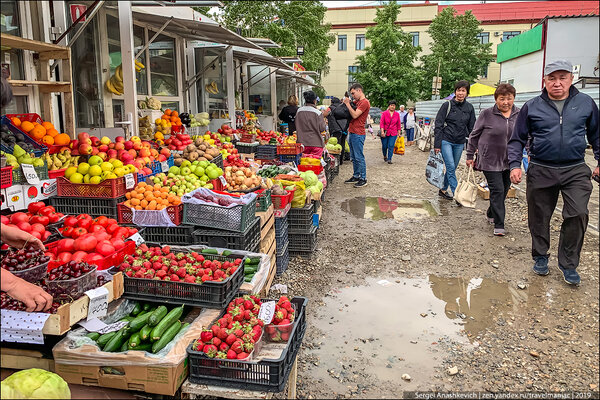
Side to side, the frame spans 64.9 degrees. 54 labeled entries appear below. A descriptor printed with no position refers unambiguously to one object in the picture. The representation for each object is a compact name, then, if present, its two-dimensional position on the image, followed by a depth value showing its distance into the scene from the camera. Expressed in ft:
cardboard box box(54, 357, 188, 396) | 9.57
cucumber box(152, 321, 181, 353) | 10.19
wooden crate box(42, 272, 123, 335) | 9.39
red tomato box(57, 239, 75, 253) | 12.39
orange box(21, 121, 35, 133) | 16.23
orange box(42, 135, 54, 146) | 16.65
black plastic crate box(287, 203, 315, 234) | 20.30
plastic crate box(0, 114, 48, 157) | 15.71
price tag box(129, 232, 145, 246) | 13.53
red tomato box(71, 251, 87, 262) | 11.83
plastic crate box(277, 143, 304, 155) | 31.35
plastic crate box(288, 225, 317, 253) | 20.33
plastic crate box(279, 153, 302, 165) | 31.65
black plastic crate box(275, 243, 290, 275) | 18.52
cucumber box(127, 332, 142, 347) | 10.30
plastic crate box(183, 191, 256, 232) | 14.80
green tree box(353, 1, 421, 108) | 121.60
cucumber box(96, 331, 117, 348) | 10.23
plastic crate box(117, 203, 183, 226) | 15.28
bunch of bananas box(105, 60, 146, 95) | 23.89
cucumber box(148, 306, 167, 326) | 10.76
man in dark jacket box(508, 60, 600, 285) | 16.11
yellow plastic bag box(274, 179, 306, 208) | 20.29
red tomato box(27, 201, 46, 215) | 14.40
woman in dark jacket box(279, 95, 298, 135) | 45.14
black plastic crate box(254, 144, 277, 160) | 32.76
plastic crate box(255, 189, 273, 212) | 17.26
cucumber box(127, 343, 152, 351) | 10.34
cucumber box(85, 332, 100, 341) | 10.34
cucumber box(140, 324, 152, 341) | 10.40
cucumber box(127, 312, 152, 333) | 10.78
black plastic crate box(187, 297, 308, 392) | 9.22
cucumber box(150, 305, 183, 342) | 10.35
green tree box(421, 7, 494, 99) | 135.33
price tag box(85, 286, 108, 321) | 10.36
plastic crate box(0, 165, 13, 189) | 13.89
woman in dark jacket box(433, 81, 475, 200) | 28.53
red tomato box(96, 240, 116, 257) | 12.14
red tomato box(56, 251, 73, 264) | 11.88
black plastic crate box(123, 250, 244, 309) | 11.50
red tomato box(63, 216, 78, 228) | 13.86
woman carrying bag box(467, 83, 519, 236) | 22.30
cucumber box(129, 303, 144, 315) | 11.74
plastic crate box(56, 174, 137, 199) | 15.53
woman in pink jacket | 46.09
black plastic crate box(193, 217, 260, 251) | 14.79
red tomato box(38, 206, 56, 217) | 14.33
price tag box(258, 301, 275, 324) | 10.96
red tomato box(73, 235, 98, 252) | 12.21
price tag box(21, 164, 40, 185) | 14.66
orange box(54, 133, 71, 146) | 17.04
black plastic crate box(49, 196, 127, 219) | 15.65
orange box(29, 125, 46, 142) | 16.29
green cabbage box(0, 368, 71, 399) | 7.38
